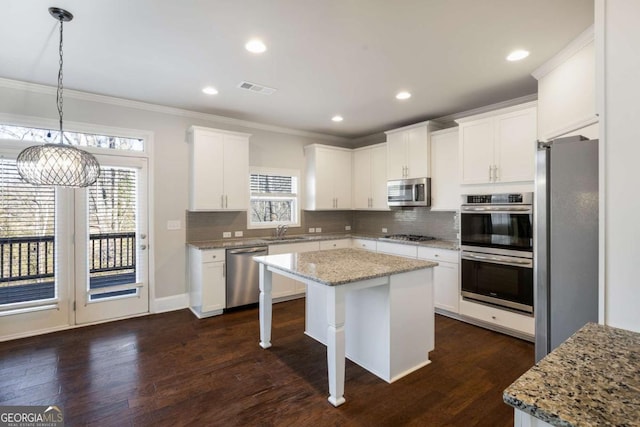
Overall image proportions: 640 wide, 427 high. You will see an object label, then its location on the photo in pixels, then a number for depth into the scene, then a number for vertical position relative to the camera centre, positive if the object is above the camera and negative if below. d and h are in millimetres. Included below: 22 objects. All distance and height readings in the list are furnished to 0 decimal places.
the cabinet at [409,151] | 4484 +938
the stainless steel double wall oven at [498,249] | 3223 -402
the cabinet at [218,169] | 4191 +615
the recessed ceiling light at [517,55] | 2656 +1377
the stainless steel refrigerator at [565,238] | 1633 -140
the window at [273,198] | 5070 +252
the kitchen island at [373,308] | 2250 -787
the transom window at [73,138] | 3350 +882
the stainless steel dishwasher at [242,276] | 4188 -861
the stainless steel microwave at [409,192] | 4461 +316
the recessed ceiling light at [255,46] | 2523 +1387
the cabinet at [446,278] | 3869 -822
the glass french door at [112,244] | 3695 -370
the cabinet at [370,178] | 5230 +624
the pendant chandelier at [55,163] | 2172 +360
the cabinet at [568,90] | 2324 +1028
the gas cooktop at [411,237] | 4557 -373
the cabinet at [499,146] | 3301 +768
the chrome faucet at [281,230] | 5211 -279
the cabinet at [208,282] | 4004 -894
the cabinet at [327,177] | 5379 +641
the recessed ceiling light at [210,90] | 3516 +1415
